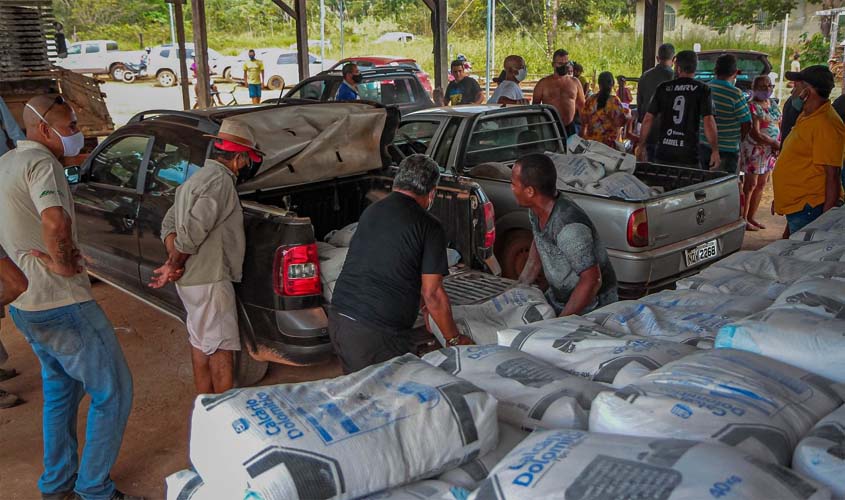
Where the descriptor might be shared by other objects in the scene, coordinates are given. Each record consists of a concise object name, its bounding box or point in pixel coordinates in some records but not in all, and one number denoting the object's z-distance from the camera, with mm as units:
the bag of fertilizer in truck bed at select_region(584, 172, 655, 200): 6086
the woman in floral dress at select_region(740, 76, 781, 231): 9070
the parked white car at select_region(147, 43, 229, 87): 30266
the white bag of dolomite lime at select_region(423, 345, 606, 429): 2137
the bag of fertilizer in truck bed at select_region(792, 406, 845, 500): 1665
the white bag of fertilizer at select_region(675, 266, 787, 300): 3359
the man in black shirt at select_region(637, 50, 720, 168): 7488
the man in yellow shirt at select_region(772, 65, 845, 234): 5512
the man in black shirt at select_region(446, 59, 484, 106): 12258
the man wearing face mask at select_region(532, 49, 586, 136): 9891
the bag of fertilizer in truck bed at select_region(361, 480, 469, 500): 1877
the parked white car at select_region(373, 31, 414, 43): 36219
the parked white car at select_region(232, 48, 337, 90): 27984
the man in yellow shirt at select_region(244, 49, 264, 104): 20641
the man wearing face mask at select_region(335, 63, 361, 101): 11133
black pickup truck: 4418
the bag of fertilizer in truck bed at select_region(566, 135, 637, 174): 6527
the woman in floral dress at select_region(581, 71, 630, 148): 9672
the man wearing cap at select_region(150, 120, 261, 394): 4238
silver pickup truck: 5664
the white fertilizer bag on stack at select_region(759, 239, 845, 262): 3635
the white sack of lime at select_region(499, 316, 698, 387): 2381
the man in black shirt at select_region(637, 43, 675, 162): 9297
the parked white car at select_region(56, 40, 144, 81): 30609
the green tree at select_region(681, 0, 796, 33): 30609
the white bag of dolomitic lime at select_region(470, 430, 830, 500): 1508
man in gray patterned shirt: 3777
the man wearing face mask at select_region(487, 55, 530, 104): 10508
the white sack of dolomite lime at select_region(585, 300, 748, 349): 2844
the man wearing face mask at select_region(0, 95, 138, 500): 3447
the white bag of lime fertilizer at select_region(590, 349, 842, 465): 1818
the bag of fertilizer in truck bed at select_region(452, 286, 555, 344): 3830
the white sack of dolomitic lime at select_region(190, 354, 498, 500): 1777
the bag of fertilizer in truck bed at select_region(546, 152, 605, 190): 6281
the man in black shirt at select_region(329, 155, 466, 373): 3537
